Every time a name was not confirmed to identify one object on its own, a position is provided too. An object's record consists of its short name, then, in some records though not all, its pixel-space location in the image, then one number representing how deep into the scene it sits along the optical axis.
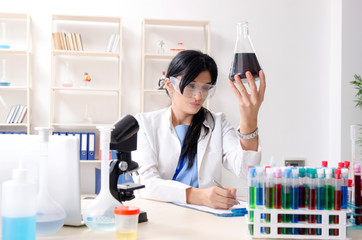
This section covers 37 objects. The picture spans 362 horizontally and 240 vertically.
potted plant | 4.16
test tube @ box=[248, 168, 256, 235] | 1.17
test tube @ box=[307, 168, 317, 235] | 1.16
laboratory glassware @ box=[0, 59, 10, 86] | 4.20
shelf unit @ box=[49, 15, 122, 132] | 4.43
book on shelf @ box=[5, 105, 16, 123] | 4.21
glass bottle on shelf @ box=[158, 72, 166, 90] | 4.33
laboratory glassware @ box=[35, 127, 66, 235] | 1.14
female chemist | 1.97
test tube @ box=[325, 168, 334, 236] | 1.16
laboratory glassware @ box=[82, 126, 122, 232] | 1.19
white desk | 1.18
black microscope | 1.34
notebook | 1.47
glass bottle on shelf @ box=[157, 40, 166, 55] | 4.46
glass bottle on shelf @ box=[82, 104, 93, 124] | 4.34
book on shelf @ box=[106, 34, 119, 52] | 4.28
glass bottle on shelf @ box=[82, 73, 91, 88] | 4.29
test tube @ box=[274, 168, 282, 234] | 1.16
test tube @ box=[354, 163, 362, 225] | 1.31
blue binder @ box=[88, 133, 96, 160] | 4.21
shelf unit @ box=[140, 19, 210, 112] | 4.50
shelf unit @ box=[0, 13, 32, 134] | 4.38
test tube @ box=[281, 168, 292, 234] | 1.16
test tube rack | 1.14
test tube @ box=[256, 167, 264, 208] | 1.17
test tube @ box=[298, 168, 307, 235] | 1.16
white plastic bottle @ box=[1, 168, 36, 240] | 1.00
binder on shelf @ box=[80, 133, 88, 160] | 4.20
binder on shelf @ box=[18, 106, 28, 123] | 4.24
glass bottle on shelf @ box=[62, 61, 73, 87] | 4.26
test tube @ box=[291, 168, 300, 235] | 1.16
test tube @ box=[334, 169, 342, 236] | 1.15
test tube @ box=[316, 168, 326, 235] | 1.16
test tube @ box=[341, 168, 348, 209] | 1.16
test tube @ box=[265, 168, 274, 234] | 1.16
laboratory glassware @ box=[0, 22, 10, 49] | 4.27
